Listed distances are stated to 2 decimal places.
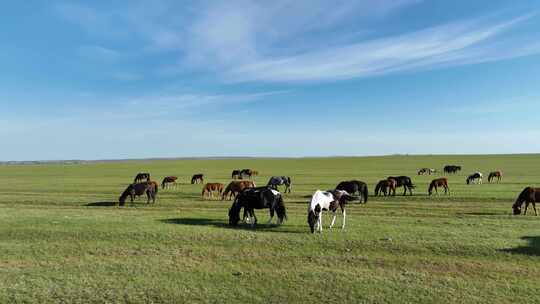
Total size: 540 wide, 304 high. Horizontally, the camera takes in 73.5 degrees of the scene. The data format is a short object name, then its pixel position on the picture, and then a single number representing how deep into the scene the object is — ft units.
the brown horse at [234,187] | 90.33
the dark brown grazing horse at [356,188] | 82.04
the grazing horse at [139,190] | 79.36
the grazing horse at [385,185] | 96.36
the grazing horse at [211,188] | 94.17
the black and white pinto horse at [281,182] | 102.63
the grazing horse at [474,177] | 127.86
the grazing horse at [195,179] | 139.83
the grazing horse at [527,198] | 63.57
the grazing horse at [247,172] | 169.48
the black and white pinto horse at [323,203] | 48.41
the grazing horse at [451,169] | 188.81
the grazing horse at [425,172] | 187.62
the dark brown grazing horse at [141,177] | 146.17
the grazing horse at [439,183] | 95.66
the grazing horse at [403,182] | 98.07
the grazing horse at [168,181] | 122.91
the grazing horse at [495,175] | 140.26
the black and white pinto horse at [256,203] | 52.54
